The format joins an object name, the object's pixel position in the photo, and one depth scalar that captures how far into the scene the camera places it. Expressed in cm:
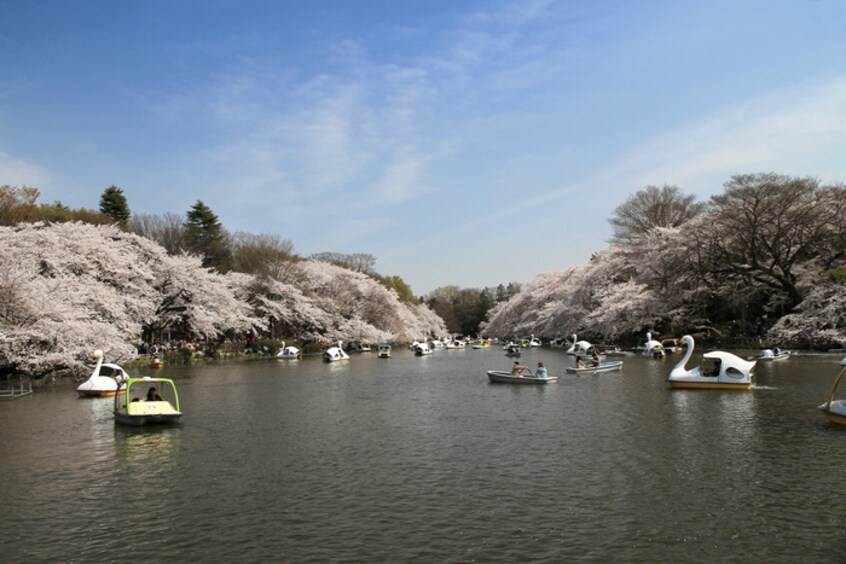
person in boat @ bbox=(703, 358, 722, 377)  3025
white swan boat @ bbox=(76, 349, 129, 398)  3062
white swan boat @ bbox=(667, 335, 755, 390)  2942
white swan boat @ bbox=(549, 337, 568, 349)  9374
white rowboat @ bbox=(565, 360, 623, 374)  3981
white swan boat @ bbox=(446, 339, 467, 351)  9094
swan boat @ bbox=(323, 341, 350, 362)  5881
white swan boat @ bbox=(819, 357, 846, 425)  1914
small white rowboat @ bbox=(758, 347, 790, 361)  4397
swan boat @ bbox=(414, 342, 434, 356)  7138
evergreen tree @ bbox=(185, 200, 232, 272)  8269
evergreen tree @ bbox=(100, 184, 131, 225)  8152
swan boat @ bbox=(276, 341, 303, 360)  6400
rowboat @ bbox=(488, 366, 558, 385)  3441
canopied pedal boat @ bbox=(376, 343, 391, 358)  6738
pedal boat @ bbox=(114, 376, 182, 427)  2184
